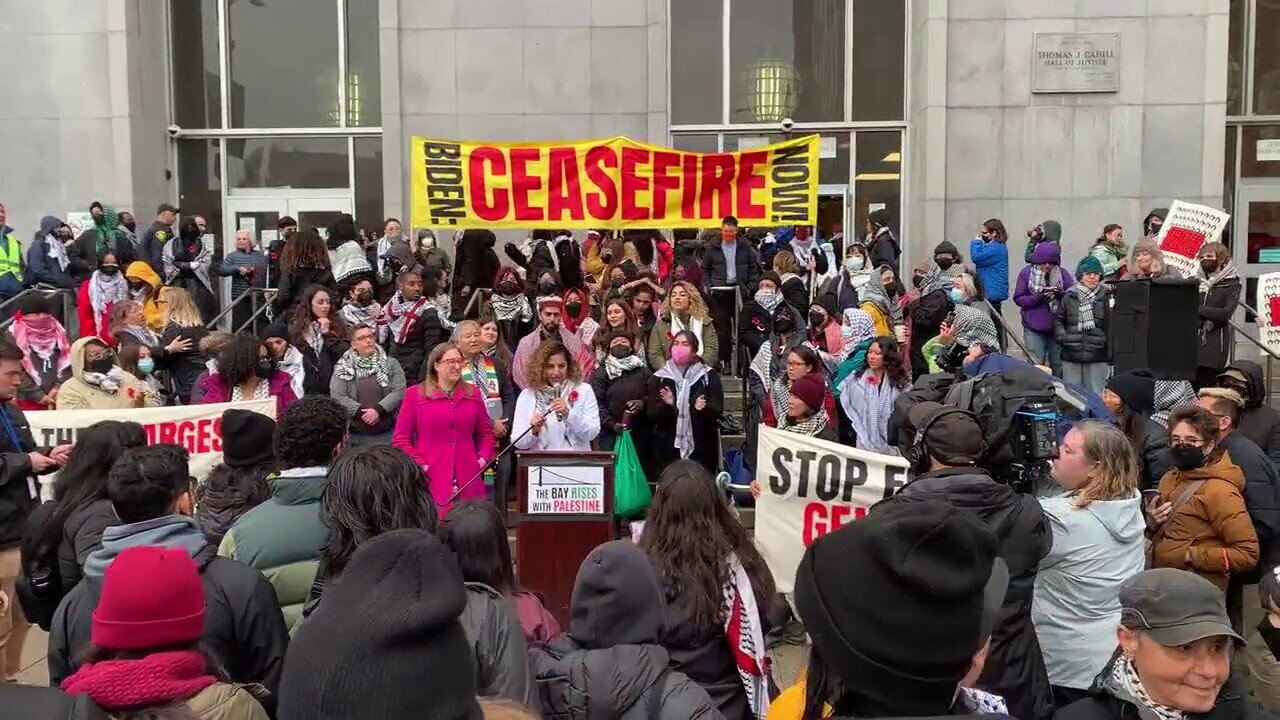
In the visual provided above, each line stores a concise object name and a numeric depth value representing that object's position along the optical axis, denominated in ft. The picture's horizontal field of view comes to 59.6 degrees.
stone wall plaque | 55.67
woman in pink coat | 25.91
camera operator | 13.67
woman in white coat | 27.66
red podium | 24.31
